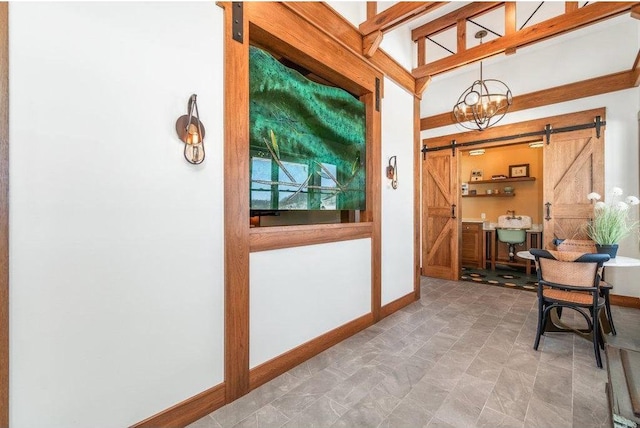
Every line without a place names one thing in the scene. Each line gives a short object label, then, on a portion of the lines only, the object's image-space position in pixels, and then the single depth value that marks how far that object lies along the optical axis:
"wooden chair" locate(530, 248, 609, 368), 2.28
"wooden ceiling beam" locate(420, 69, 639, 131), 3.65
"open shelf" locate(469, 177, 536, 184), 5.92
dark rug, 4.63
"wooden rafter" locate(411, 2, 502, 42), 3.21
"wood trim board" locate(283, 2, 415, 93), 2.28
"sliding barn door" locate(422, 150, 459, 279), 4.94
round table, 2.47
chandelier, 3.40
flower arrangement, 2.78
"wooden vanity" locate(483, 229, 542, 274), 5.45
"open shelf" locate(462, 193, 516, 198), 6.24
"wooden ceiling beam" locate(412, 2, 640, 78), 2.52
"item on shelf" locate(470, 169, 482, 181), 6.71
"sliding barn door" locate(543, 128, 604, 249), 3.85
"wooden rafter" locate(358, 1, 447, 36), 2.40
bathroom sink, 5.36
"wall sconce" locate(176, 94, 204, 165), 1.59
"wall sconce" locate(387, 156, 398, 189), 3.35
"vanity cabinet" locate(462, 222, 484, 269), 5.82
